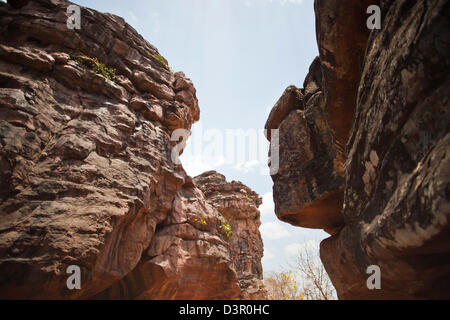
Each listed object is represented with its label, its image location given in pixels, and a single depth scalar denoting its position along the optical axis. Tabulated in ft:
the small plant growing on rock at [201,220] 42.58
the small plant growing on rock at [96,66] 35.99
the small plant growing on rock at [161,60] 49.75
